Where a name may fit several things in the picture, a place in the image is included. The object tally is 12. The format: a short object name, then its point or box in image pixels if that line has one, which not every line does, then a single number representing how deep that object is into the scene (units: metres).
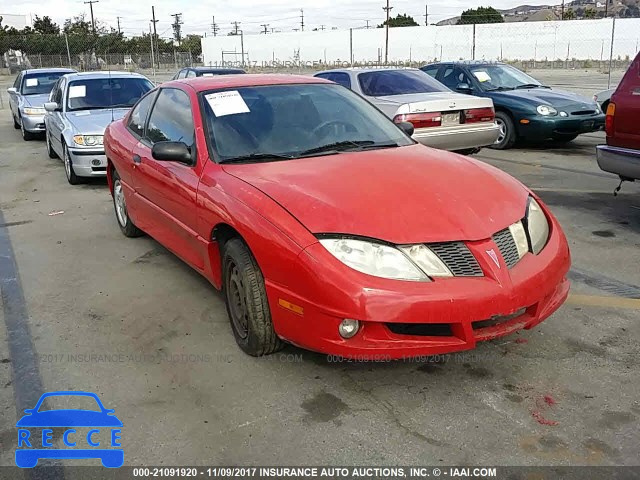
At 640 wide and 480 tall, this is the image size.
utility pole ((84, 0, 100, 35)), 74.56
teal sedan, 10.31
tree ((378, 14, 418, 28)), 91.00
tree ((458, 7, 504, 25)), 76.50
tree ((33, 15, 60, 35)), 80.44
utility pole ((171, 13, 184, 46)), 103.12
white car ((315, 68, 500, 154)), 8.64
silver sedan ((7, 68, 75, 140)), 13.77
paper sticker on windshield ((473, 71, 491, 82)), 11.45
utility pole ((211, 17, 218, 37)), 106.06
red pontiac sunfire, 3.01
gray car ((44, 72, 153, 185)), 8.70
